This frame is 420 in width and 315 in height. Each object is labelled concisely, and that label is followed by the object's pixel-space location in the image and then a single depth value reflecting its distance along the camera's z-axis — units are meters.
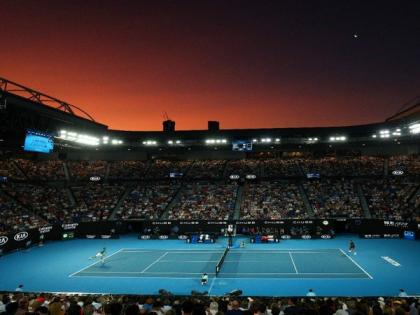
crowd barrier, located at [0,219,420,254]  38.28
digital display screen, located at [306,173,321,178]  50.88
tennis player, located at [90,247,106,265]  29.65
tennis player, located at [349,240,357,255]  30.44
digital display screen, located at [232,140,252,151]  45.77
